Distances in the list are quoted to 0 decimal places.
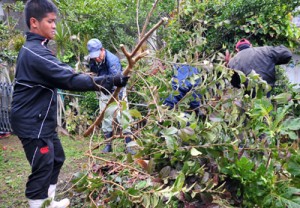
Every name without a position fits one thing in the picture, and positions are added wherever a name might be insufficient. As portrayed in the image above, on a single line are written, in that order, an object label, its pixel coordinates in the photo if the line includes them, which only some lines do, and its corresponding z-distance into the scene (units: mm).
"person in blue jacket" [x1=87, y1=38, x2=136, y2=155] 4992
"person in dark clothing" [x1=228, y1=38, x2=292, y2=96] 4227
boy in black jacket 2758
